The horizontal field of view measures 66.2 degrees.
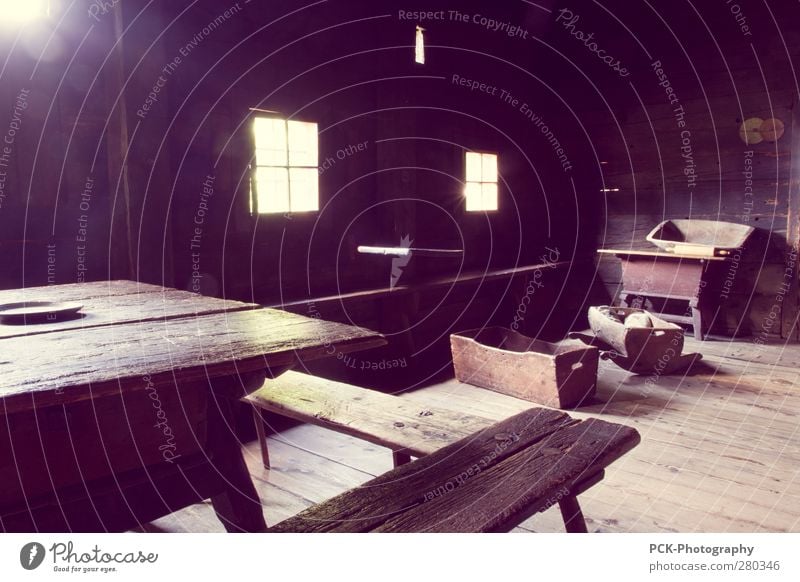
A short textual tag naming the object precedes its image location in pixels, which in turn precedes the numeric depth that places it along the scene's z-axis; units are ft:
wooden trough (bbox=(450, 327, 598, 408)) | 13.21
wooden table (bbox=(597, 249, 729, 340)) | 19.62
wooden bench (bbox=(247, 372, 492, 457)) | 6.57
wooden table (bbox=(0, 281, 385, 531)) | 4.82
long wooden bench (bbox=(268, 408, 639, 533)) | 4.62
